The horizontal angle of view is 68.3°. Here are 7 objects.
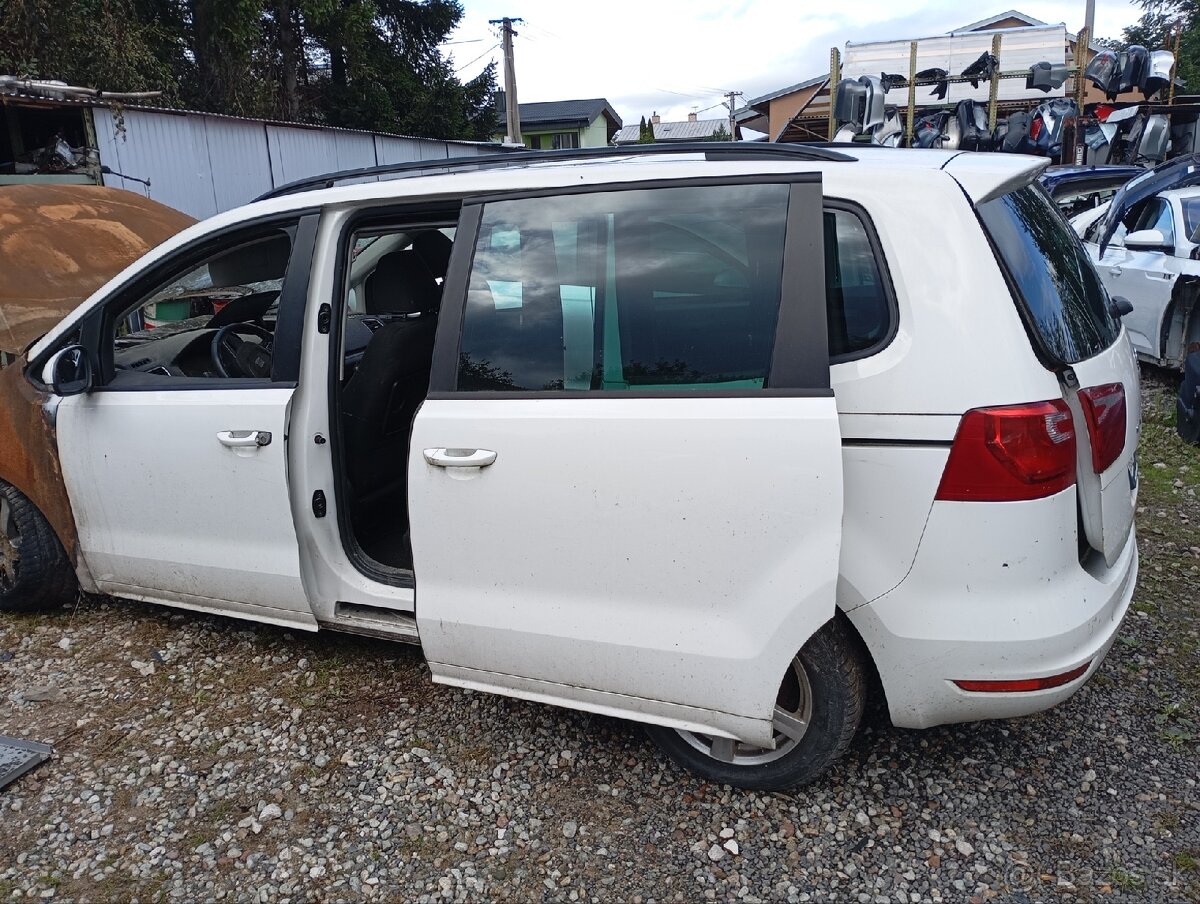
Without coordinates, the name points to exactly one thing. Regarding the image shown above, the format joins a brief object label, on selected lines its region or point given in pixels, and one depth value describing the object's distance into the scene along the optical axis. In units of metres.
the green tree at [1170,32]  28.61
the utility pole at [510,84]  23.73
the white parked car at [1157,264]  6.86
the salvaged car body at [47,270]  3.59
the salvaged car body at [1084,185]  10.94
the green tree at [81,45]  11.66
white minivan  2.19
